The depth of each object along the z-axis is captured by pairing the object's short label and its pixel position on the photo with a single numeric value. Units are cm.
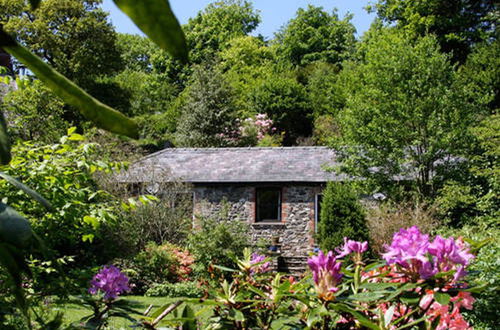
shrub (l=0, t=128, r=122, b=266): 367
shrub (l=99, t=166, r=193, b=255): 1307
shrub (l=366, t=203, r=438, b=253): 1241
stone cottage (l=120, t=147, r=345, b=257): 1756
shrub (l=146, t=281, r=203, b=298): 1183
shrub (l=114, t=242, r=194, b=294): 1262
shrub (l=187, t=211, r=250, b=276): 1276
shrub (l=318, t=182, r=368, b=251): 1255
